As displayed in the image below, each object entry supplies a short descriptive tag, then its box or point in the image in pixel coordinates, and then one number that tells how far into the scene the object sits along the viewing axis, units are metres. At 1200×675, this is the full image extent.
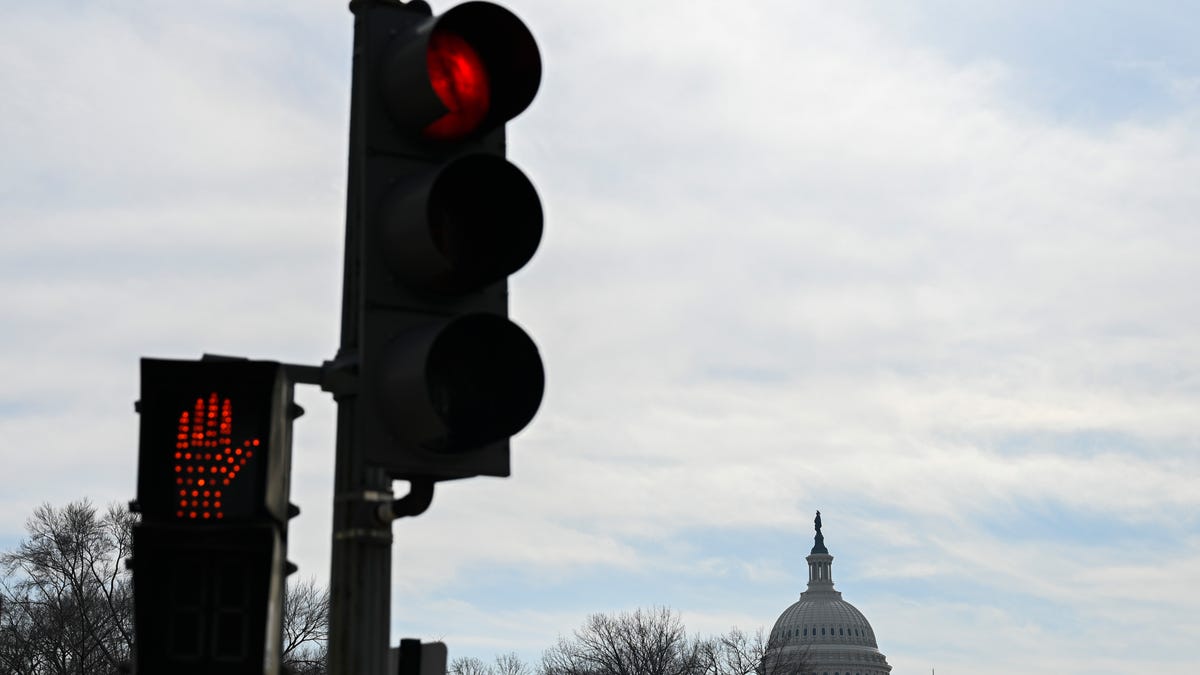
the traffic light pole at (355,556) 3.80
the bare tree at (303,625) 64.38
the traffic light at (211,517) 3.50
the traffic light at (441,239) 3.74
